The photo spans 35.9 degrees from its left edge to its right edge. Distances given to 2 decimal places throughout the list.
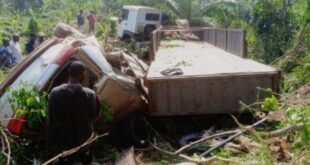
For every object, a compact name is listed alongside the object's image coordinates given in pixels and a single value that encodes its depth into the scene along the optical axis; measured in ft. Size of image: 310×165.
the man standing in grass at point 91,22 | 87.93
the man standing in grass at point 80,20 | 90.42
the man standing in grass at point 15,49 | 44.24
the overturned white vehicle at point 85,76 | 21.67
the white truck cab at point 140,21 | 76.69
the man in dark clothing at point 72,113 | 17.15
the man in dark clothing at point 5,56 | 44.21
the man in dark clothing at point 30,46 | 52.40
